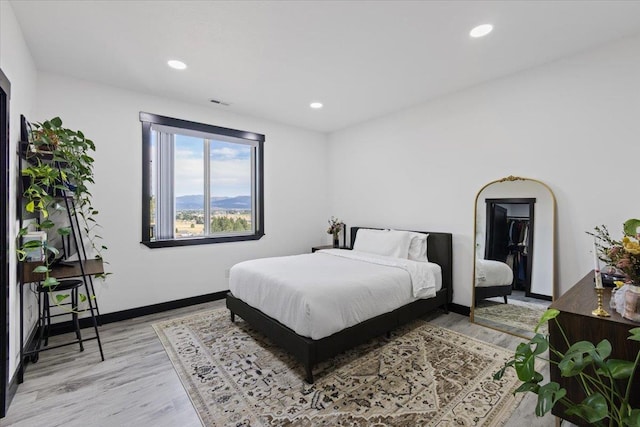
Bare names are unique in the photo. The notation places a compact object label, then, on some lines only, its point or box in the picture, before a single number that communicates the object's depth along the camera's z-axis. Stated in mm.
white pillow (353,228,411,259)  3676
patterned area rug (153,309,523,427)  1799
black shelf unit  2197
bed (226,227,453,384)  2141
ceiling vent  3754
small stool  2525
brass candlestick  1518
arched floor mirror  2816
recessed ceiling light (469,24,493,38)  2240
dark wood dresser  1441
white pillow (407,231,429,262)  3600
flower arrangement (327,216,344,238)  4887
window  3646
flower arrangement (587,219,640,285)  1471
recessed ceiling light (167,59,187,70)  2758
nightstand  4849
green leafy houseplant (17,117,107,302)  2158
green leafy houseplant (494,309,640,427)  1125
